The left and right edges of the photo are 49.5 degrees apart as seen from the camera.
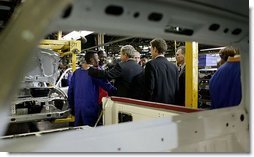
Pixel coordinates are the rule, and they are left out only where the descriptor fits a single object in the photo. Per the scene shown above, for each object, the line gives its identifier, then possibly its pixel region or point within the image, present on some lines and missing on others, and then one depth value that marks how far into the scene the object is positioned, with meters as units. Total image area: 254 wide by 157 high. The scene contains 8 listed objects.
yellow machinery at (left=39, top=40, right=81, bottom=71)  6.88
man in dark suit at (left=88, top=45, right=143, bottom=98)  4.17
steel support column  3.78
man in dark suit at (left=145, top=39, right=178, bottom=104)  3.67
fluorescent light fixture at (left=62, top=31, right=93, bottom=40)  6.86
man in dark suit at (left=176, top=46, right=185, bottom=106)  4.11
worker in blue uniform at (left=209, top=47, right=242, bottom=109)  2.81
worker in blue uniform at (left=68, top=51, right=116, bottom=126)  4.39
